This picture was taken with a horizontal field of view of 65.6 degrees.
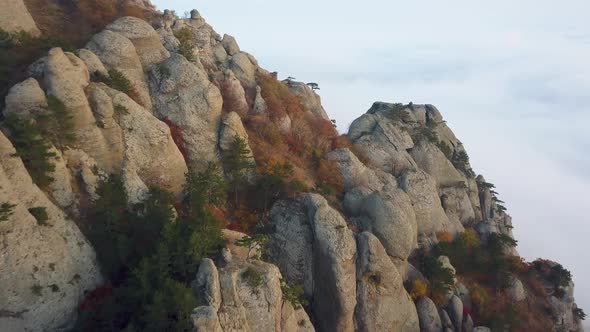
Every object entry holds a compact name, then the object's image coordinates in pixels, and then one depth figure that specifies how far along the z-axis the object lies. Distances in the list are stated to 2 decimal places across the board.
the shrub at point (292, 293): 31.72
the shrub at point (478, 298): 43.91
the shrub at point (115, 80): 38.41
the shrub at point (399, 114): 62.78
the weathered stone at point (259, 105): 50.19
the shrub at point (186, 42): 47.28
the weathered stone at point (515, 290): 47.69
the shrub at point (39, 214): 27.48
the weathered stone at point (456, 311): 41.22
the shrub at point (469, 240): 51.00
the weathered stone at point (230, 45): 59.66
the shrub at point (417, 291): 40.34
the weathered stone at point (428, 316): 39.50
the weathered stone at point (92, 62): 38.47
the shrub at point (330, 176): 46.31
